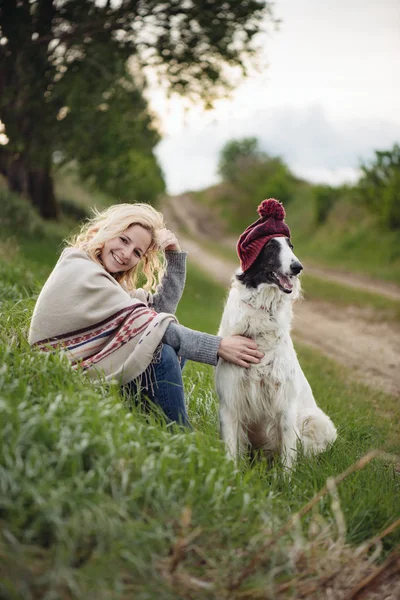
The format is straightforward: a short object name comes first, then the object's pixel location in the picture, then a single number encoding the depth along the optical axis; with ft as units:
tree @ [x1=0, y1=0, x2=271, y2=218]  37.40
